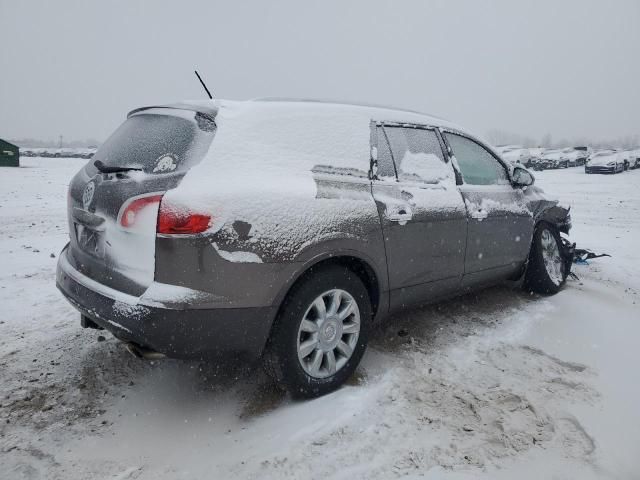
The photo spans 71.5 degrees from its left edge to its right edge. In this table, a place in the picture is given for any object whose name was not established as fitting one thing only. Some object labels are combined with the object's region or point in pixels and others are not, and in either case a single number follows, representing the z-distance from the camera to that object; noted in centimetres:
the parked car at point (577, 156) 3372
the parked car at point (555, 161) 3350
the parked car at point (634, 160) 2919
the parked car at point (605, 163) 2542
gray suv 209
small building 2400
